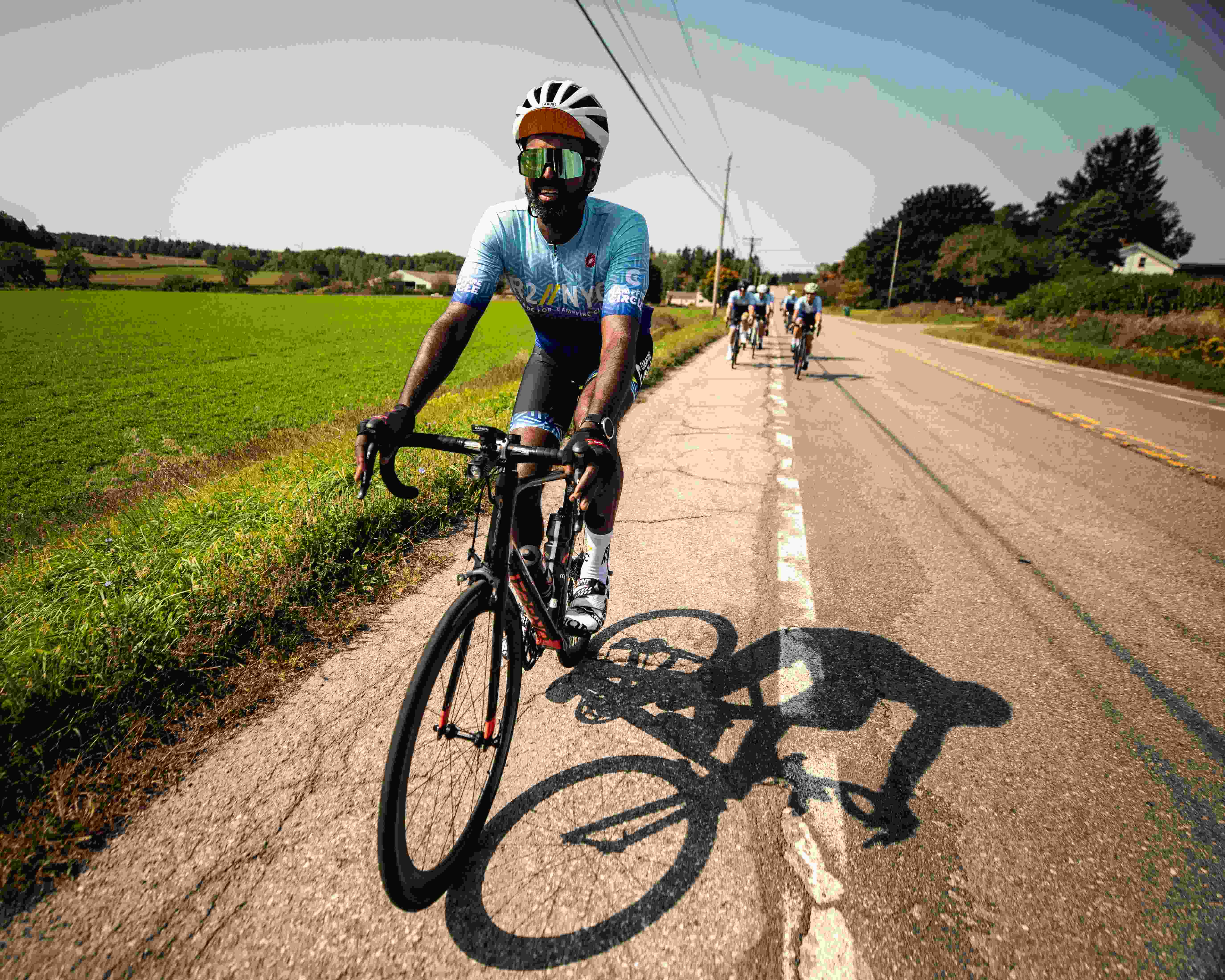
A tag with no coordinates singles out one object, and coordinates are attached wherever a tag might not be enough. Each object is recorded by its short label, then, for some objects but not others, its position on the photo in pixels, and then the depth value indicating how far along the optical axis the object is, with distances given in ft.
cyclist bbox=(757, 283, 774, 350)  52.60
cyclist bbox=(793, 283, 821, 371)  40.55
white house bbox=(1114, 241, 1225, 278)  186.19
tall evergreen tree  213.66
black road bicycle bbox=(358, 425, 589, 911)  4.96
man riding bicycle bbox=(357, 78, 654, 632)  6.95
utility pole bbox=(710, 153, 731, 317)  114.93
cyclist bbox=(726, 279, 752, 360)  48.29
